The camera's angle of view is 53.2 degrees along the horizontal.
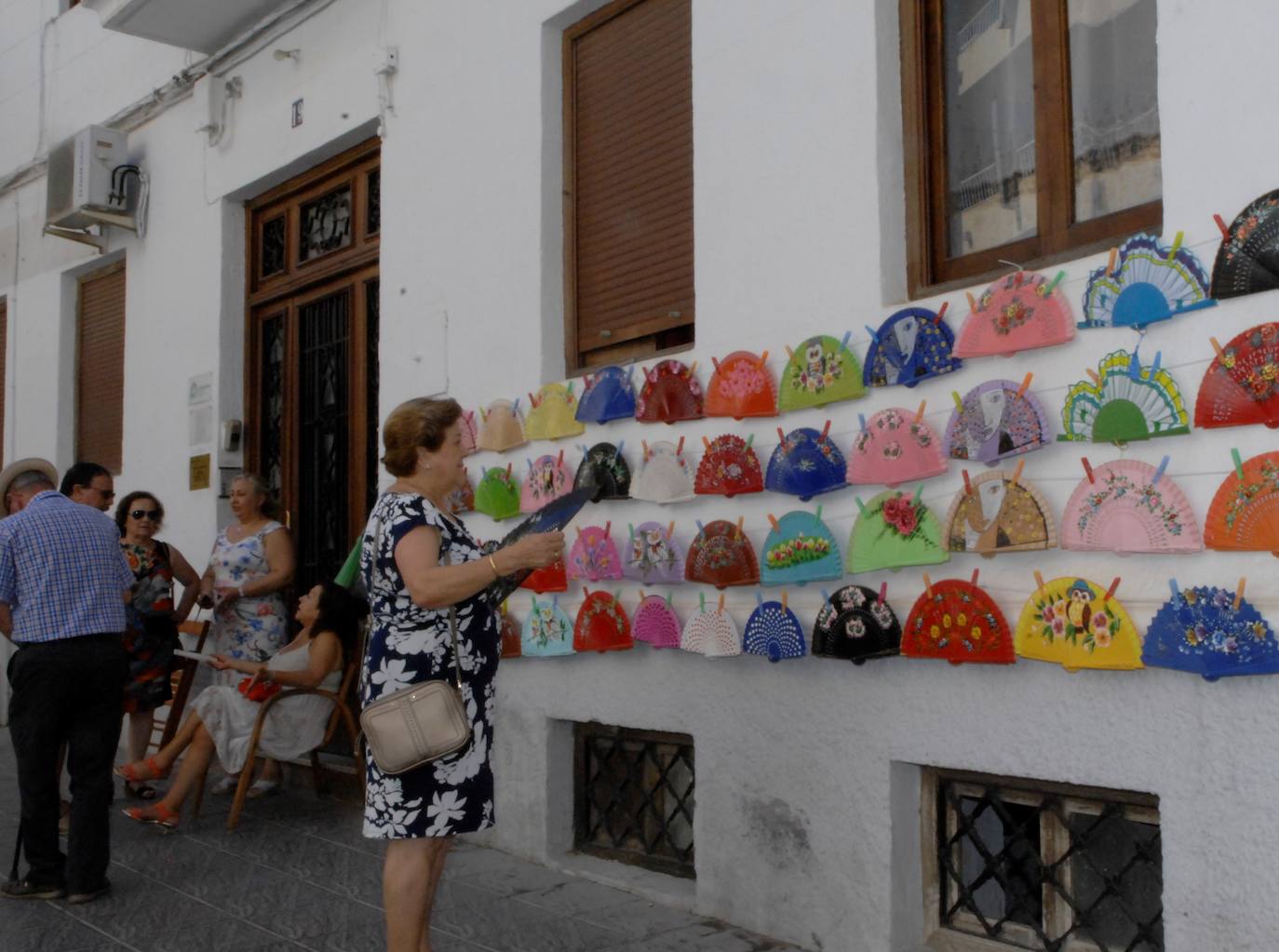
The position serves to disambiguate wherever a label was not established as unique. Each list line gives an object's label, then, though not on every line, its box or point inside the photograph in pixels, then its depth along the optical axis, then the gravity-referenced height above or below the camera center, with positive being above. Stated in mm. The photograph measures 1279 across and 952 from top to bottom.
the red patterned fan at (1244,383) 2963 +353
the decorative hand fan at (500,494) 5523 +188
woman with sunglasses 6586 -399
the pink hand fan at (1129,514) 3141 +50
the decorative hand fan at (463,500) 5758 +174
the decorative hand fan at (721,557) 4352 -75
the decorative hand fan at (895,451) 3756 +252
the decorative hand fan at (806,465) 4047 +226
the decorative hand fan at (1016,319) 3443 +596
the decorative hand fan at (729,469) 4344 +231
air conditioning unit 8219 +2332
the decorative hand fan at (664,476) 4625 +219
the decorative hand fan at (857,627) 3850 -284
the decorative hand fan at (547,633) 5168 -391
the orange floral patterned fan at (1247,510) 2947 +52
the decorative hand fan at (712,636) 4379 -345
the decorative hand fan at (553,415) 5176 +503
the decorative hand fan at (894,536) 3750 -3
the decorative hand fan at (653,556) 4648 -74
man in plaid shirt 4738 -498
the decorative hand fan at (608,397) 4902 +540
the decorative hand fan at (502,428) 5465 +471
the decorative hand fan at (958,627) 3533 -265
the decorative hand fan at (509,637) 5461 -424
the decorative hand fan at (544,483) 5227 +224
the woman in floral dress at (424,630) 3281 -247
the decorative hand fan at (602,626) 4875 -346
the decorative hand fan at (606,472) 4895 +252
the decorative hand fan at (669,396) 4617 +519
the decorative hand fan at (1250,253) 2990 +666
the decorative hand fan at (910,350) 3754 +555
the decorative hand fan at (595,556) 4914 -77
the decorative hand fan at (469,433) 5699 +469
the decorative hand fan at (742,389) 4320 +506
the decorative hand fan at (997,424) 3469 +307
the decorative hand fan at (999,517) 3443 +46
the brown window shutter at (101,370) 8852 +1206
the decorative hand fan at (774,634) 4156 -323
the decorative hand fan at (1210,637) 2963 -249
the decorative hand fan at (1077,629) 3244 -250
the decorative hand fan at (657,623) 4645 -318
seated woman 5910 -823
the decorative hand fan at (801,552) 4074 -54
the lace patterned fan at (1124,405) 3182 +329
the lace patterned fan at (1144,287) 3168 +629
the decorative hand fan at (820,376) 4023 +516
